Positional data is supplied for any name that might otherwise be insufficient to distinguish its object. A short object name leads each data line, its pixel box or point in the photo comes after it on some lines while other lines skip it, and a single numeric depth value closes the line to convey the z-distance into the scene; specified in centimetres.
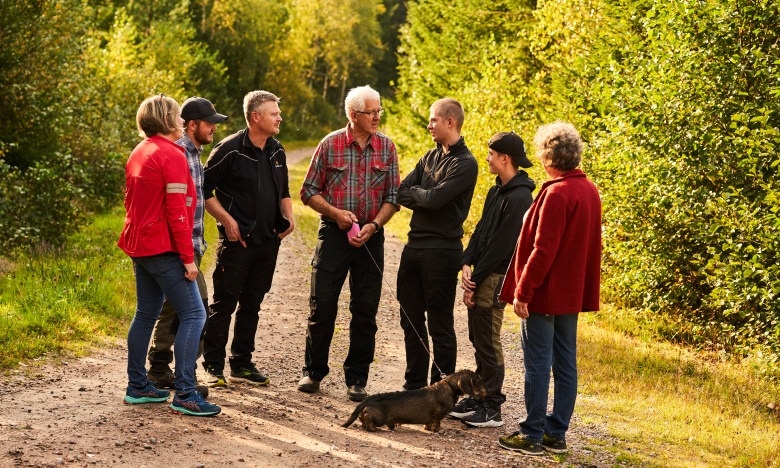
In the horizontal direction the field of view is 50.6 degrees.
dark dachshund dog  590
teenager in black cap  610
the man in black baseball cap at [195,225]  644
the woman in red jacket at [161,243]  560
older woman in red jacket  548
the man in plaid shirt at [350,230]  684
